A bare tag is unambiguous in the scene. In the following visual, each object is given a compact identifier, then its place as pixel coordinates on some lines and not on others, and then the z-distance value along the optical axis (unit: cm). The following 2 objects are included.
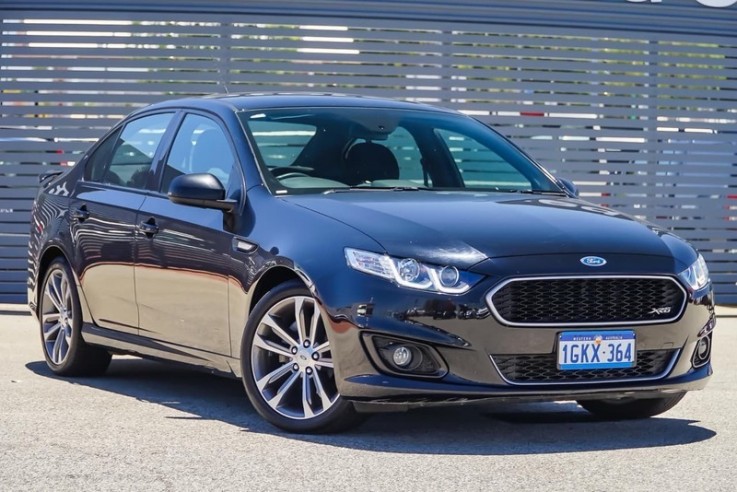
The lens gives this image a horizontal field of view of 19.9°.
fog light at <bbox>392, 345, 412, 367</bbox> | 837
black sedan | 836
